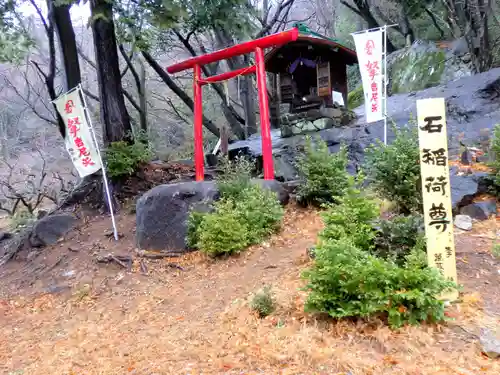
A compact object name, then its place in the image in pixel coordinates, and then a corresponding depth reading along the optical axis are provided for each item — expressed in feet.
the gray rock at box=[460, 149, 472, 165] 24.39
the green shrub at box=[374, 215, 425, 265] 13.68
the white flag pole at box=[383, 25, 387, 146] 25.16
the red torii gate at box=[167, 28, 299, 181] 24.61
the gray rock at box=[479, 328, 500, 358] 10.27
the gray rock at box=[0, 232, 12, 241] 33.60
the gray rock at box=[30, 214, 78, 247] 27.94
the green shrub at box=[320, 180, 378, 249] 14.05
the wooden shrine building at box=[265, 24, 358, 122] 33.27
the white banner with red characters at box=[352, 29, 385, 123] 25.48
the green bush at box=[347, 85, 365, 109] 46.68
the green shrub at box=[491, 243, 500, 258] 15.19
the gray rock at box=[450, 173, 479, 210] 20.33
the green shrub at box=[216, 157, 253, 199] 22.40
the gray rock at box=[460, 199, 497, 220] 19.62
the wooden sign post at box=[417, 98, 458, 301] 11.90
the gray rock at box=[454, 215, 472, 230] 18.76
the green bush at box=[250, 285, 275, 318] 13.82
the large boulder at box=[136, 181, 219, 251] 22.67
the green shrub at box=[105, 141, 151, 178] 29.09
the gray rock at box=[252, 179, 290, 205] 23.73
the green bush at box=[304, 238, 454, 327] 11.24
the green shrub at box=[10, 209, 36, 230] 35.91
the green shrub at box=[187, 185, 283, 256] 19.99
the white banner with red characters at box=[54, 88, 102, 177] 25.12
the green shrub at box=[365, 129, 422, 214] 17.42
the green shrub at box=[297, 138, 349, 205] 23.21
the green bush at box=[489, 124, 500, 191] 20.55
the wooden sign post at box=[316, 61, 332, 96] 33.52
